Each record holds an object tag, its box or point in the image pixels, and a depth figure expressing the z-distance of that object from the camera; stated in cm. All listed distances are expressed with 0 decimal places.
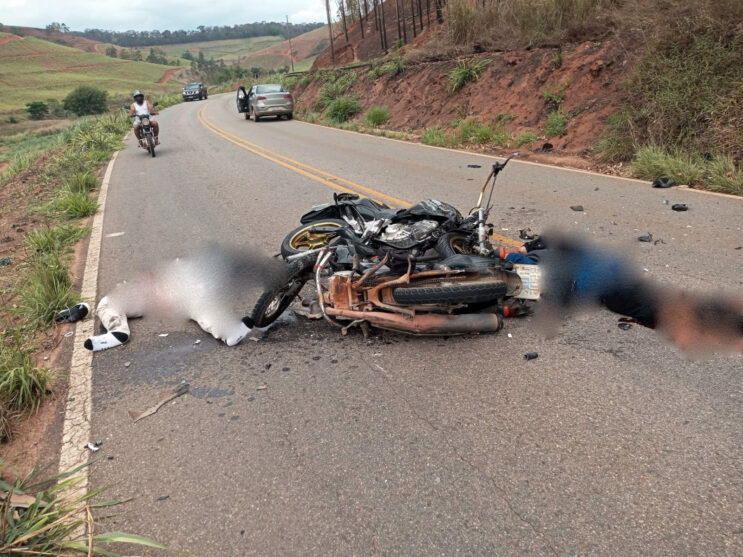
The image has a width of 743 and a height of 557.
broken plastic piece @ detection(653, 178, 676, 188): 834
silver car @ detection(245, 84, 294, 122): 2453
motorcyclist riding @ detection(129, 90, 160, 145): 1484
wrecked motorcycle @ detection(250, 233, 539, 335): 401
